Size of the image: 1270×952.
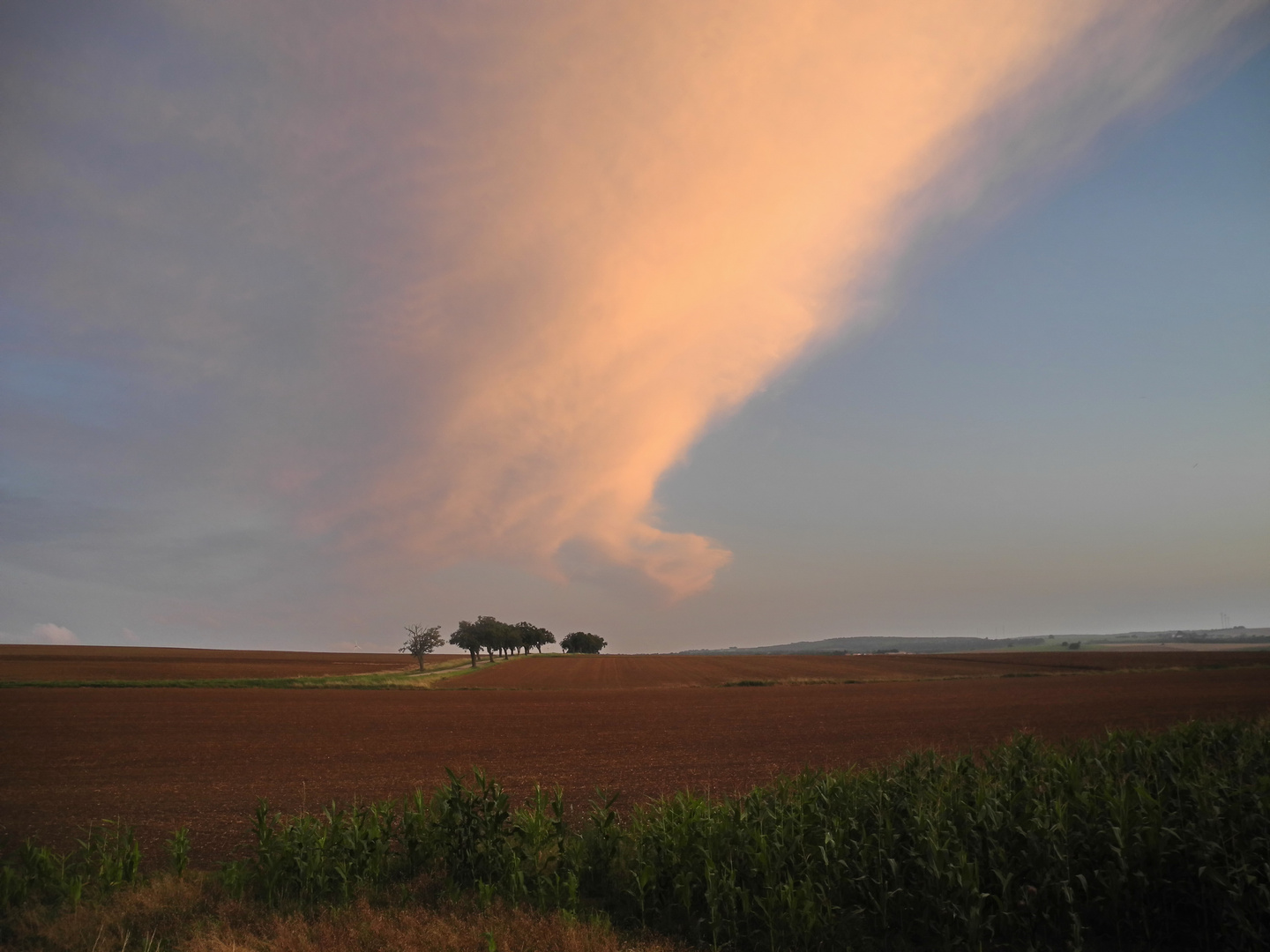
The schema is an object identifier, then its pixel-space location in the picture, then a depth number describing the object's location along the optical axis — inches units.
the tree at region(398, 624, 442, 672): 3673.7
